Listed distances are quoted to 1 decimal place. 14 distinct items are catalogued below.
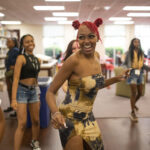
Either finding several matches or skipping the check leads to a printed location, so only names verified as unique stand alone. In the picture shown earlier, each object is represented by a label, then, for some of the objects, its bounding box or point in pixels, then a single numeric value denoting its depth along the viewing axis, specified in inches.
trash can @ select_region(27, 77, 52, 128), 130.8
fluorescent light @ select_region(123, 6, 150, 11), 299.4
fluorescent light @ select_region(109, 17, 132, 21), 410.9
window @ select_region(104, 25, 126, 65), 558.6
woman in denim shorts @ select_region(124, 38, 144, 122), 144.1
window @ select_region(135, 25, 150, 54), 565.9
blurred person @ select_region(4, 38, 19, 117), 148.4
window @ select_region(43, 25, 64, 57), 551.8
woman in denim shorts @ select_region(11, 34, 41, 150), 85.9
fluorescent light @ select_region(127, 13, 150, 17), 358.9
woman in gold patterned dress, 45.4
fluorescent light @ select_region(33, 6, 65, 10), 298.5
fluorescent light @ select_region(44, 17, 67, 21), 411.0
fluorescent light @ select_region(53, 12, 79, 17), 350.3
